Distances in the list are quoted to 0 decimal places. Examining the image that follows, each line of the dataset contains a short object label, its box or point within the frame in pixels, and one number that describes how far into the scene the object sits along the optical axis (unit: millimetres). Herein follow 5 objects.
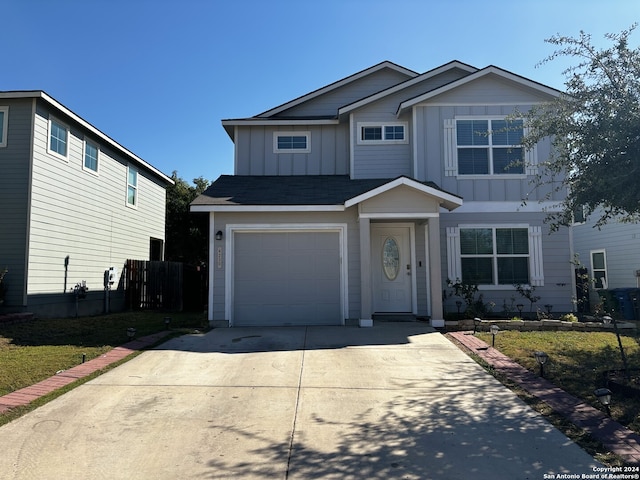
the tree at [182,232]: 24188
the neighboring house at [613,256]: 12502
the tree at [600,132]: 5246
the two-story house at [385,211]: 9680
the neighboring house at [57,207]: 10469
